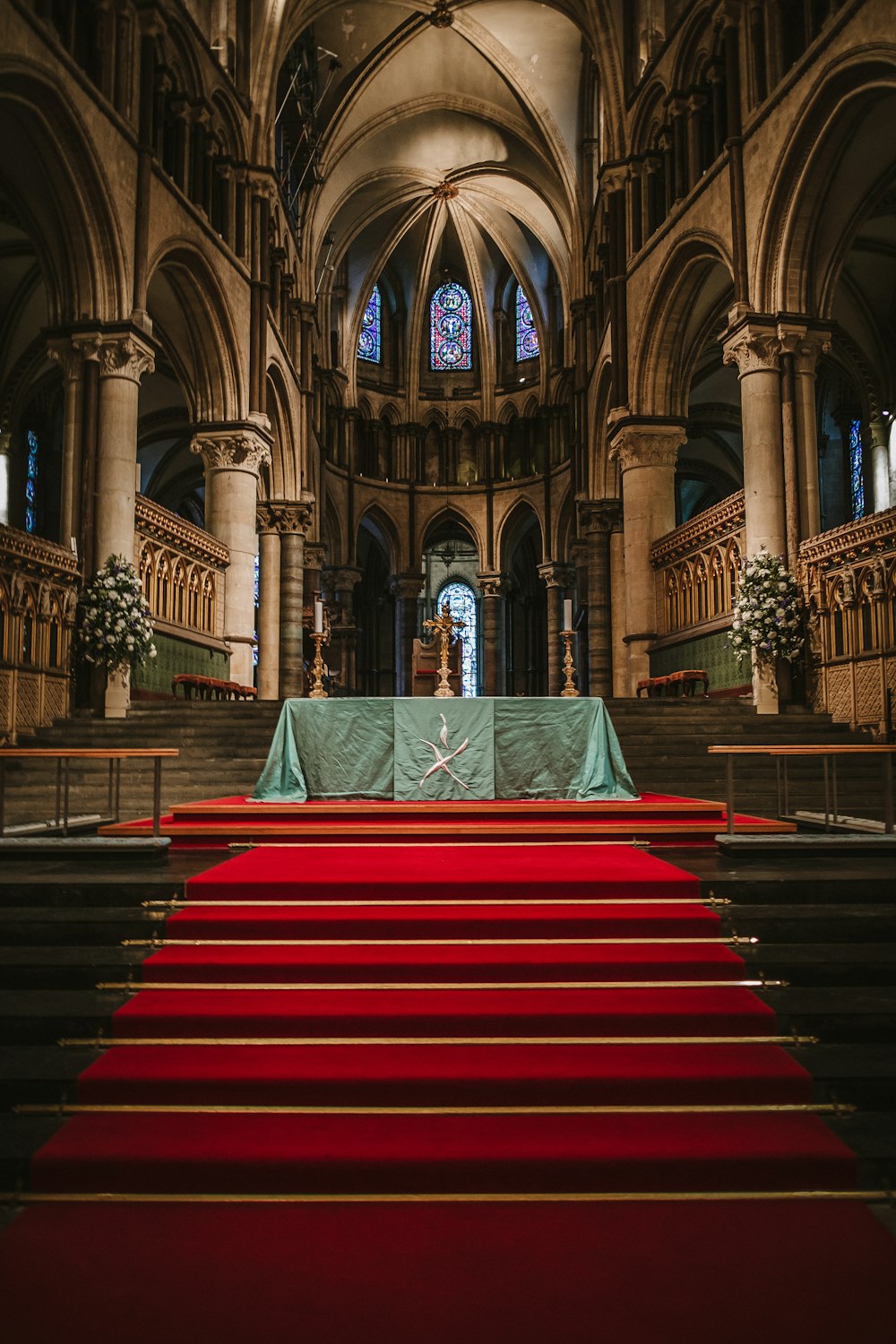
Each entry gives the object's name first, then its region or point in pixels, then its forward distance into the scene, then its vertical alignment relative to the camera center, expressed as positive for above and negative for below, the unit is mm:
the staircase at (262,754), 9289 -89
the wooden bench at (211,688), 14922 +920
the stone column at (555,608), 29234 +4073
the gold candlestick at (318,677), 9641 +671
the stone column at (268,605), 22062 +3125
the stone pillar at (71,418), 12961 +4237
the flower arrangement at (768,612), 12375 +1639
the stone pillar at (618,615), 19812 +2804
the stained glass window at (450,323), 32875 +13723
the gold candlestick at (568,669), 10711 +824
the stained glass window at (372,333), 32000 +13117
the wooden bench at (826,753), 5484 -43
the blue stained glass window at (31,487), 21328 +5517
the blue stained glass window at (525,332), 32175 +13177
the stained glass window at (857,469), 20734 +5768
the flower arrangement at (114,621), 12367 +1554
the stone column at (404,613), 31562 +4179
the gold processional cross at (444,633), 9359 +1123
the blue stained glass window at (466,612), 37594 +5162
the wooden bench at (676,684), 15070 +996
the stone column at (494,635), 31328 +3431
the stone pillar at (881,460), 19453 +5505
